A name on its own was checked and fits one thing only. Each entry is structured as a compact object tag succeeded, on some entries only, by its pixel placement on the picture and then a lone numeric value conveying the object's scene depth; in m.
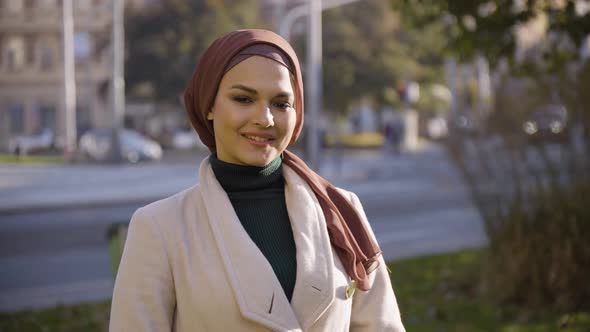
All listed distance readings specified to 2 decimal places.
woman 2.04
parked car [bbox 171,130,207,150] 32.41
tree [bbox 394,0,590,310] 6.35
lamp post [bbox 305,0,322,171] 22.50
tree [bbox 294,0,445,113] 41.66
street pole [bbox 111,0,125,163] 20.58
